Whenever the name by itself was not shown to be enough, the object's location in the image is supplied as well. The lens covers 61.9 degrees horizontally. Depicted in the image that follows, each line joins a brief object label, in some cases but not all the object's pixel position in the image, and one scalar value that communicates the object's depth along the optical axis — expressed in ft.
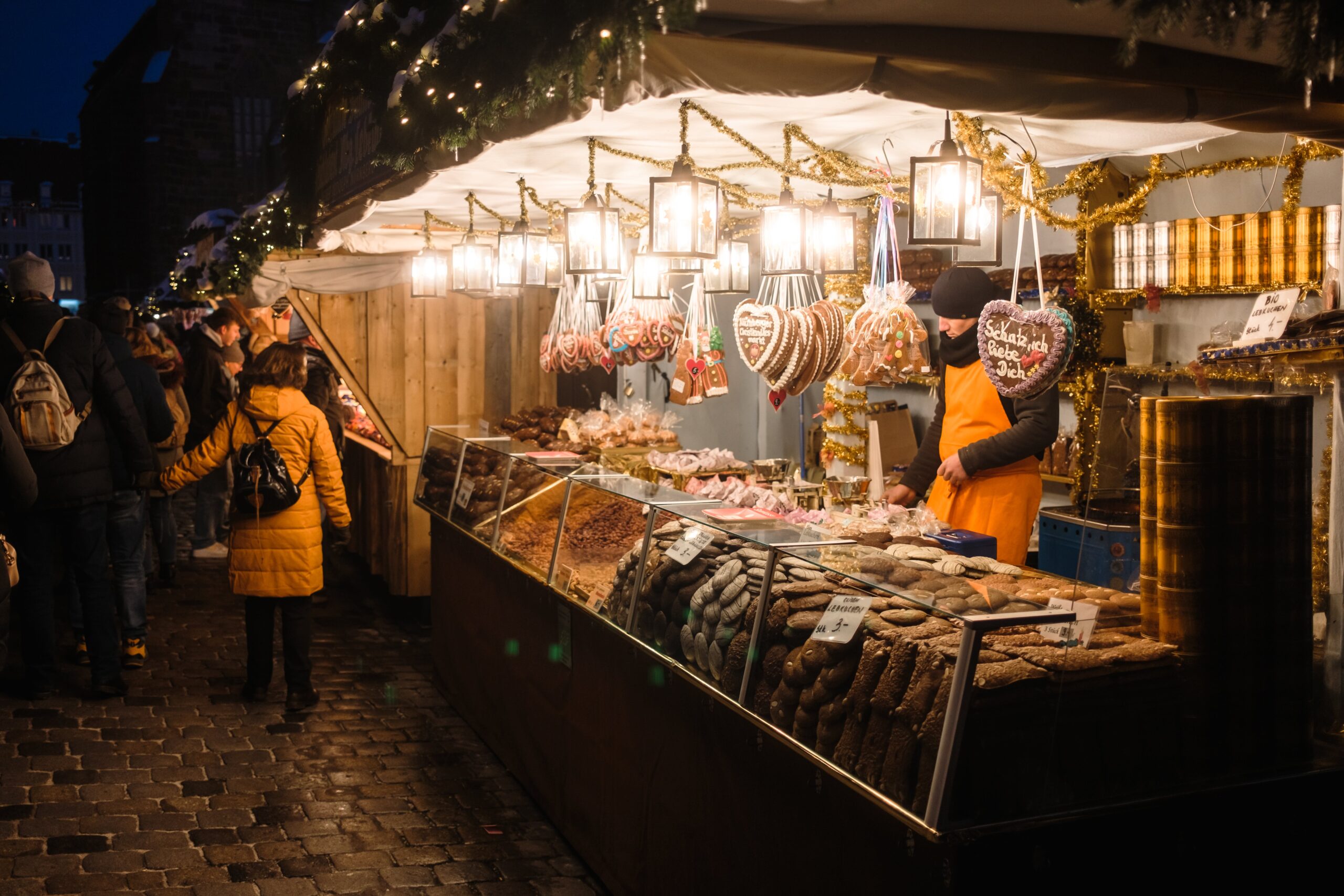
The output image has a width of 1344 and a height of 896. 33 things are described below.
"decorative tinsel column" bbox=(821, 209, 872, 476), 25.75
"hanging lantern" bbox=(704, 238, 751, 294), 21.86
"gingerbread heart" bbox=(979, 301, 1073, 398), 12.97
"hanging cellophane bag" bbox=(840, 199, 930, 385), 18.16
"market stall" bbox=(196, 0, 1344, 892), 8.87
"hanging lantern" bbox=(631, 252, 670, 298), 21.84
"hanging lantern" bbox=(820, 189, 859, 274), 17.51
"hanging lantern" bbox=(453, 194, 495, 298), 24.73
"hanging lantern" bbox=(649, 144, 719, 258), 15.02
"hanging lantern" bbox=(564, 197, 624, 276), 17.92
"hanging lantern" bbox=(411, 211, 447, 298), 26.91
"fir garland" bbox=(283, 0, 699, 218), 10.57
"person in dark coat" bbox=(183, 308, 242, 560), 32.55
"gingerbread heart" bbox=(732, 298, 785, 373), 17.97
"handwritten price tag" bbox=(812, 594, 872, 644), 9.45
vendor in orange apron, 16.33
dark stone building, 94.02
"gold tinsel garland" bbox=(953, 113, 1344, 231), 15.70
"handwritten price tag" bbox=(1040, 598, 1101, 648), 8.62
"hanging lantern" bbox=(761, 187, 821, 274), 17.07
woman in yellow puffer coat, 20.48
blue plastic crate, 16.40
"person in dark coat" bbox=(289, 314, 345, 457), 32.68
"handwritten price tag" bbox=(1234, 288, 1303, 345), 11.81
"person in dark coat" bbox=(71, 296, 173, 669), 23.01
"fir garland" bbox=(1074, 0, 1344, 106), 7.22
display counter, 8.24
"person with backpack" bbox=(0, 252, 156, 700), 19.84
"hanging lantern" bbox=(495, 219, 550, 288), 22.36
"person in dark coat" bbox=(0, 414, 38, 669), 15.93
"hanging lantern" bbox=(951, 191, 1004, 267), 14.24
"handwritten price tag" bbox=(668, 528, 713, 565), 12.39
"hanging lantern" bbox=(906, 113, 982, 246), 13.41
